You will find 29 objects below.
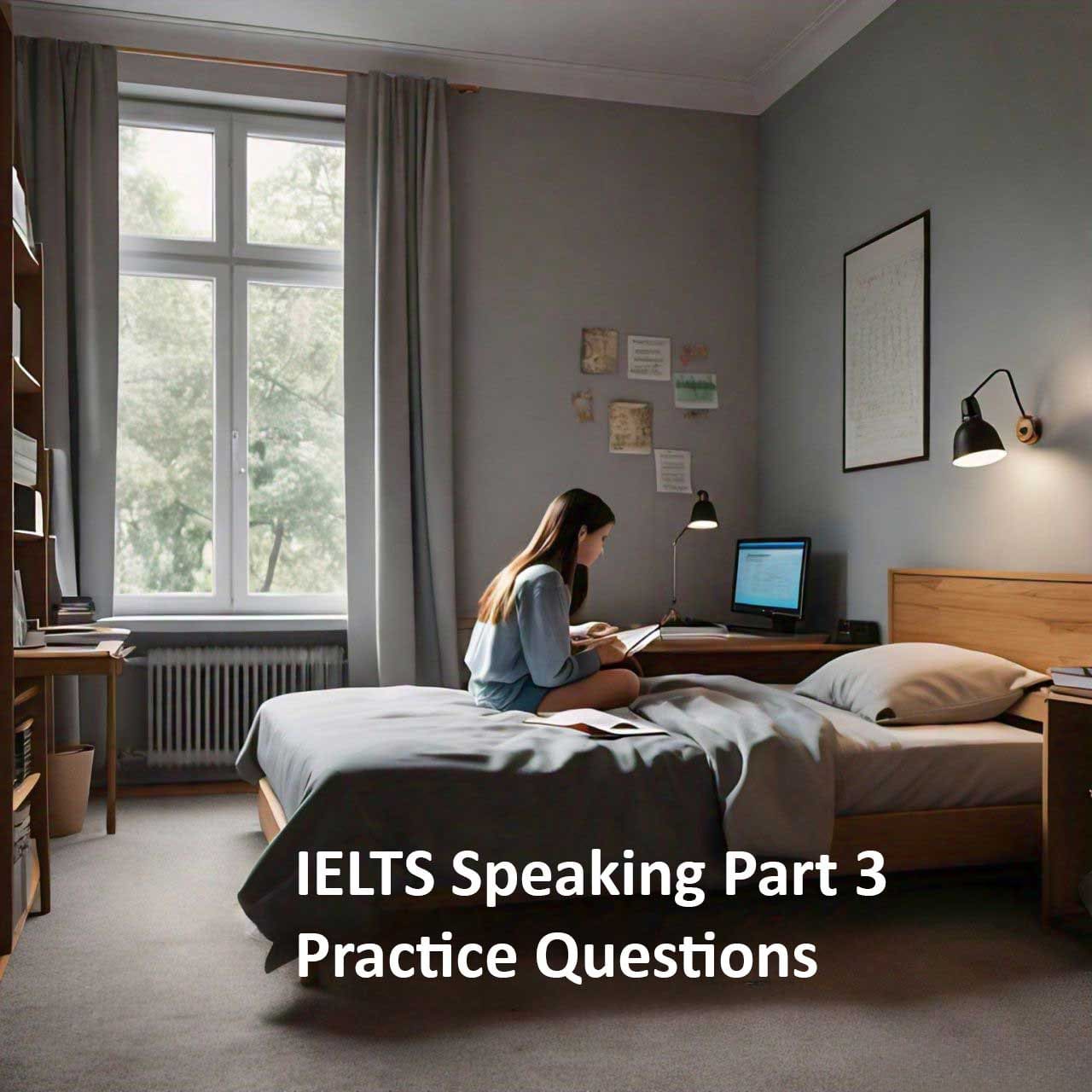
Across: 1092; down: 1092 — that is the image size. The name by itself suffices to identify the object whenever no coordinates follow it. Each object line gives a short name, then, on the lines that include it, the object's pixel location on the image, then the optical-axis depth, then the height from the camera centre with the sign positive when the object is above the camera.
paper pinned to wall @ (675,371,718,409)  4.71 +0.54
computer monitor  4.04 -0.26
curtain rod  4.13 +1.76
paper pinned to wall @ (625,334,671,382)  4.65 +0.67
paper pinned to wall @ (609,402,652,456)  4.62 +0.36
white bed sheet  2.53 -0.61
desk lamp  4.27 -0.02
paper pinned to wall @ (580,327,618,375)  4.60 +0.69
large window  4.32 +0.61
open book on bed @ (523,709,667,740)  2.53 -0.51
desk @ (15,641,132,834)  2.82 -0.40
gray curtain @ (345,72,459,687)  4.24 +0.57
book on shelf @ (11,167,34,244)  2.82 +0.82
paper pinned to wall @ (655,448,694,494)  4.68 +0.18
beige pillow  2.82 -0.46
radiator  4.18 -0.70
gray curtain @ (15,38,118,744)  3.96 +0.91
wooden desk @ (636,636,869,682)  3.68 -0.50
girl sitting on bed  2.81 -0.32
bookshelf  2.24 -0.07
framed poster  3.63 +0.58
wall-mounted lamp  3.03 +0.21
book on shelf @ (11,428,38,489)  2.64 +0.14
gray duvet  2.14 -0.59
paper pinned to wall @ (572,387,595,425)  4.59 +0.46
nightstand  2.53 -0.69
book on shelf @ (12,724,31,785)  2.55 -0.58
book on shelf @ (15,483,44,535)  2.80 +0.01
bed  2.19 -0.59
